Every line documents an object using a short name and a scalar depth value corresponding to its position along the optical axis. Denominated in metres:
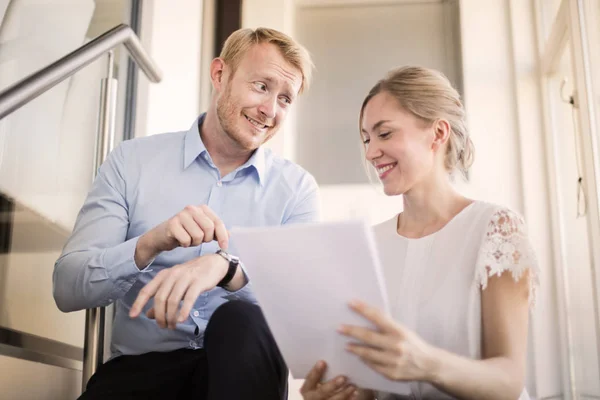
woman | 0.93
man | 1.04
